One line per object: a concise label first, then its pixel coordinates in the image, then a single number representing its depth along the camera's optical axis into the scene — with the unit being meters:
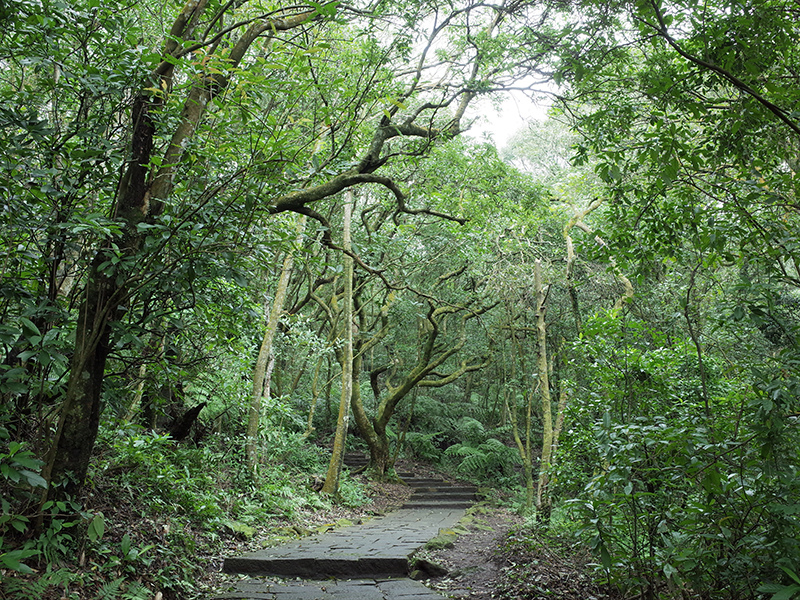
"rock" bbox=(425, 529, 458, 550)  6.44
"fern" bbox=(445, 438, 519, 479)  14.56
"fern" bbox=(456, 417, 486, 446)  16.08
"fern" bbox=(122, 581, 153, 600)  3.46
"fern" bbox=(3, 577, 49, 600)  2.81
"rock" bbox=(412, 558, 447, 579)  5.41
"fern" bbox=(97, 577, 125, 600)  3.25
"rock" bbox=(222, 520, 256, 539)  5.89
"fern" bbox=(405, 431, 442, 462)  15.81
